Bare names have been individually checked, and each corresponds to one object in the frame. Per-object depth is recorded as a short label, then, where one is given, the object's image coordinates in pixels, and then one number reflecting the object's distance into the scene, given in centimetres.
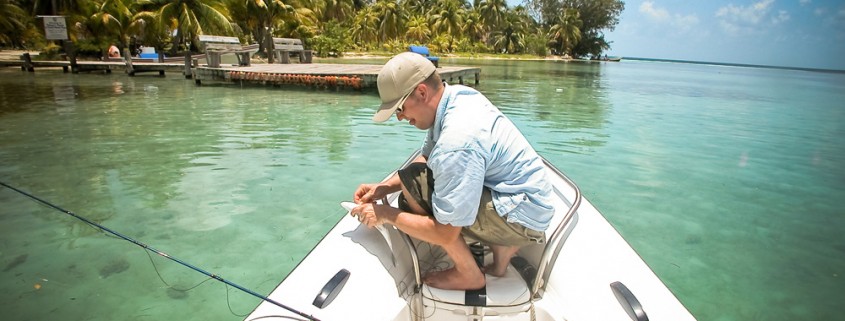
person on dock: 2602
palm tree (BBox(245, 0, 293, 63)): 2672
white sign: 1947
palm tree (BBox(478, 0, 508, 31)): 6241
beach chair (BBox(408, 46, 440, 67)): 2329
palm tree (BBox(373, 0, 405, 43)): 4941
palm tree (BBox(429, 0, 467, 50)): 5544
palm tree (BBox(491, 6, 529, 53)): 6544
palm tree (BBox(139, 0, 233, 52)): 2280
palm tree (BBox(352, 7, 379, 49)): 5041
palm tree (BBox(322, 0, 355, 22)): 4594
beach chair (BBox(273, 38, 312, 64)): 2182
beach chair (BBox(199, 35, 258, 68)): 1795
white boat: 192
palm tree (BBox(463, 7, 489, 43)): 6066
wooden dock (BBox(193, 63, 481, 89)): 1528
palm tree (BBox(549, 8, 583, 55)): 7244
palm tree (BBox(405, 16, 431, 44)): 5350
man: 166
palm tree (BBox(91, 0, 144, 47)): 2492
